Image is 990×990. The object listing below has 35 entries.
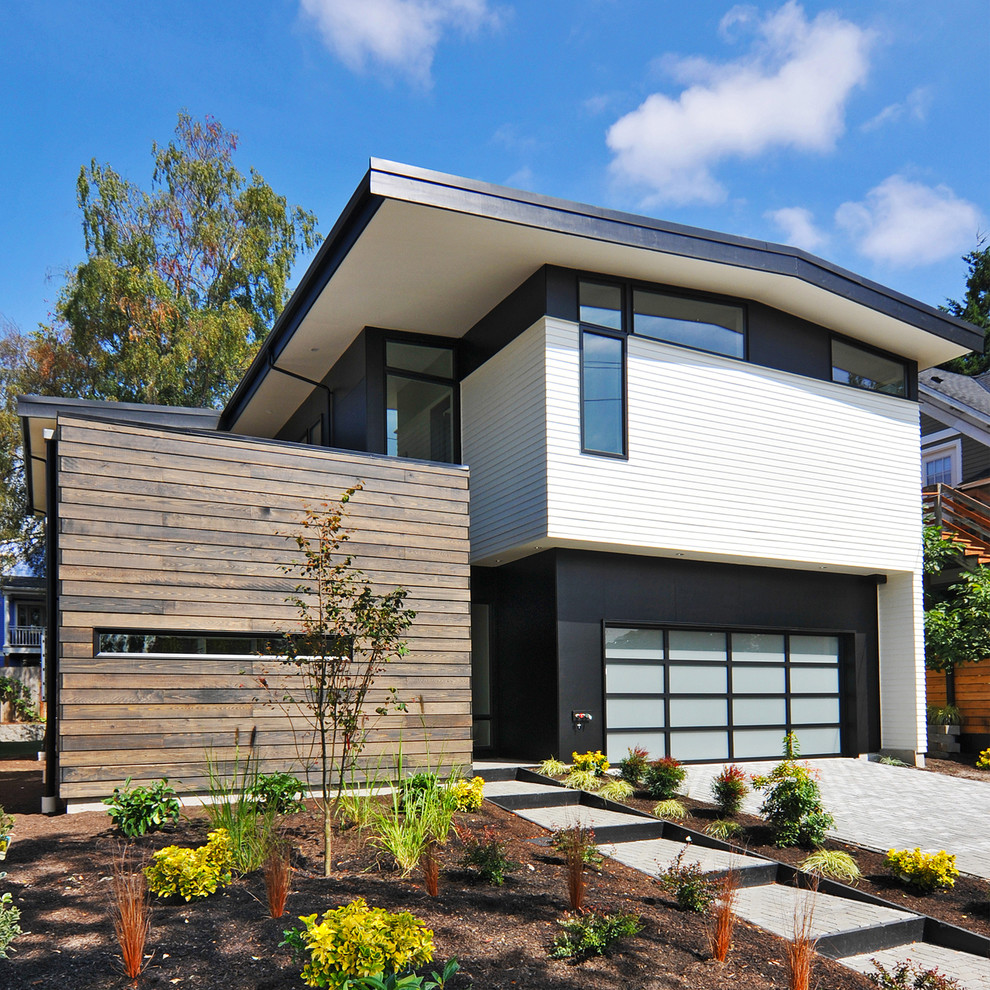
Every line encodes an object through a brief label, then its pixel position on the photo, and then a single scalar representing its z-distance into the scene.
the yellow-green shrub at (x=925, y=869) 6.12
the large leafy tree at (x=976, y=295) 32.42
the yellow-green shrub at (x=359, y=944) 3.42
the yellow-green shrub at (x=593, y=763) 9.40
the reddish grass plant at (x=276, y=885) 4.47
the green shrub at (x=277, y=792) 6.54
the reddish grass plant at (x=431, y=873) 5.05
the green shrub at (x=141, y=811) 6.26
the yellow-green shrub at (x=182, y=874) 4.72
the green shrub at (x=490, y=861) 5.41
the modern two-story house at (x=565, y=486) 7.96
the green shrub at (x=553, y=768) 9.49
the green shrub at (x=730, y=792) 7.97
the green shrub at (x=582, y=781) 8.92
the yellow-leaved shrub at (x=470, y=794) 7.59
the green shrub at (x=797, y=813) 7.12
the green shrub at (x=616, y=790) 8.65
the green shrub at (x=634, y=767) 9.19
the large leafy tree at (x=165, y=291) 21.59
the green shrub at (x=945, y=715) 13.45
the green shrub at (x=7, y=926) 3.72
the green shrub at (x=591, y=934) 4.34
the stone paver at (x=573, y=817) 7.64
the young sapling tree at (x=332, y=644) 6.08
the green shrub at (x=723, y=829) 7.31
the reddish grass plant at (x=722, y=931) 4.49
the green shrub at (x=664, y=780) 8.62
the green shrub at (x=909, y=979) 4.21
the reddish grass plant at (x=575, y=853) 4.98
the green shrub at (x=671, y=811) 8.00
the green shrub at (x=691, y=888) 5.23
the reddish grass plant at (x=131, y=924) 3.73
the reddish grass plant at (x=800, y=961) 4.09
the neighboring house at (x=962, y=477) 13.38
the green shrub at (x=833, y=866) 6.42
